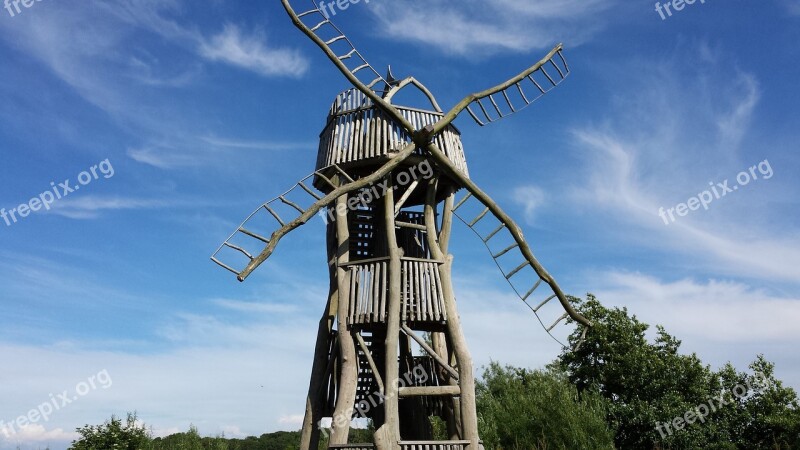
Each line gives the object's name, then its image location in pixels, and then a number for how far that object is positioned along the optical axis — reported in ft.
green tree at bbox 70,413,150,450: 52.06
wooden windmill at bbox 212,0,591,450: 32.07
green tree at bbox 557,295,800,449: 78.12
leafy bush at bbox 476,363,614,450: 70.38
